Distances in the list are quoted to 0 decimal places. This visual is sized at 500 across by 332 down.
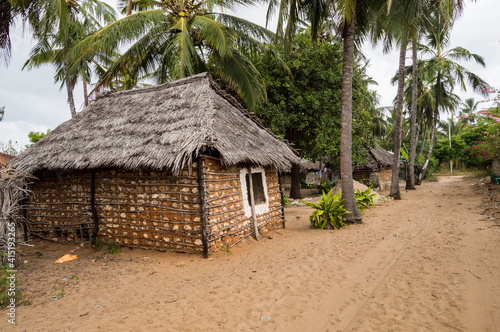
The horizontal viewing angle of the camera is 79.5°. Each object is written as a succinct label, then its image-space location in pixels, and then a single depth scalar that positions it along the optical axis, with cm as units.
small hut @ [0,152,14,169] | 1393
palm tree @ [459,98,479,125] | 3844
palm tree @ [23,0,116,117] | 1242
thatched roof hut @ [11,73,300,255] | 569
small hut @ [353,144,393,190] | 1842
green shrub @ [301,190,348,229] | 795
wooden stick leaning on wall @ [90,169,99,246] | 668
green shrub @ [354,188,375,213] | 1034
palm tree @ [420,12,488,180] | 1670
